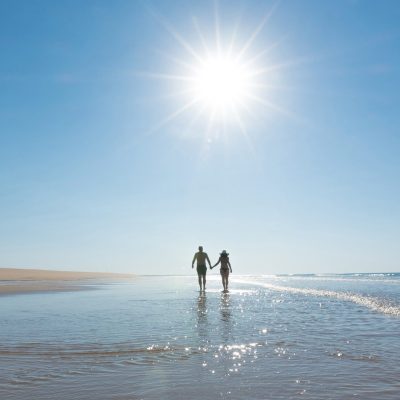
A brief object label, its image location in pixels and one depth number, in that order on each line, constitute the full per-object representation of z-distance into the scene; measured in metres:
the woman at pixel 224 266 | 26.52
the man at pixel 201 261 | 25.77
